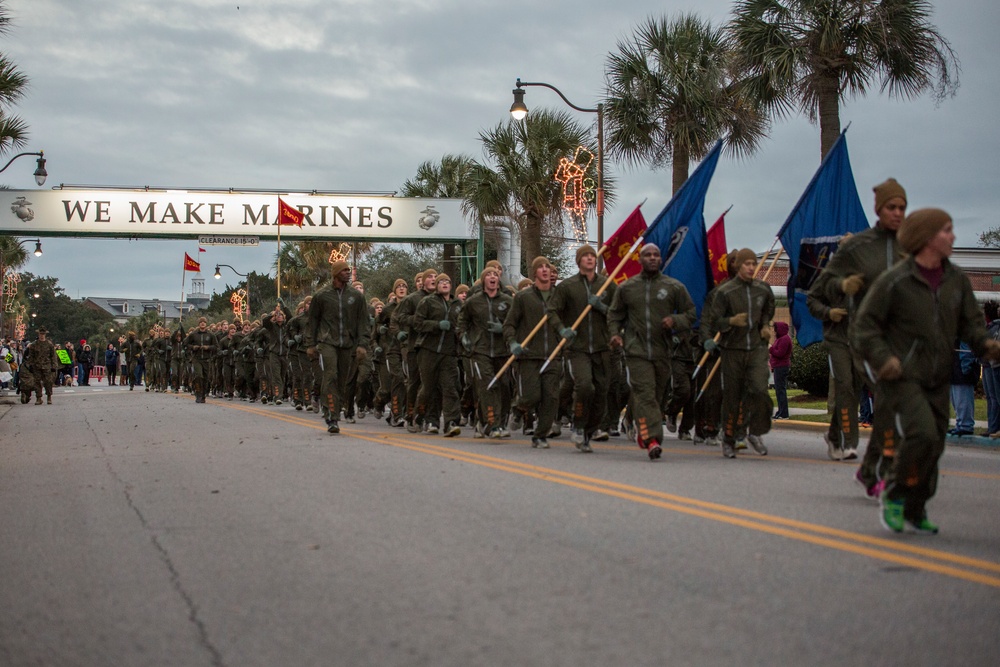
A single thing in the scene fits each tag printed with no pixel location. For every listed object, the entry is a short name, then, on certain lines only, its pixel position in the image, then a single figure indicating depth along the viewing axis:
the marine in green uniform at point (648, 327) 10.68
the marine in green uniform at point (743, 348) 10.98
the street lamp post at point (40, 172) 33.41
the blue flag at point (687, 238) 13.68
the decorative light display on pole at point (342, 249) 48.00
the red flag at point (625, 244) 14.77
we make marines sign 39.88
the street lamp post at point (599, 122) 24.52
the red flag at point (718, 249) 15.52
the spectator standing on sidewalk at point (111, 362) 53.22
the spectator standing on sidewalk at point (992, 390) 13.66
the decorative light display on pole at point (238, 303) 52.31
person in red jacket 18.88
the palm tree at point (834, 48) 21.95
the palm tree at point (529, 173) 32.00
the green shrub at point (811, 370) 22.36
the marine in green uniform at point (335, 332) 14.38
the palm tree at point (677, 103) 27.06
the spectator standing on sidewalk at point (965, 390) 13.91
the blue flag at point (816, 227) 12.07
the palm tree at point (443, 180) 42.09
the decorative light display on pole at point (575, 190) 29.05
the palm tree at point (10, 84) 21.88
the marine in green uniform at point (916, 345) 6.05
